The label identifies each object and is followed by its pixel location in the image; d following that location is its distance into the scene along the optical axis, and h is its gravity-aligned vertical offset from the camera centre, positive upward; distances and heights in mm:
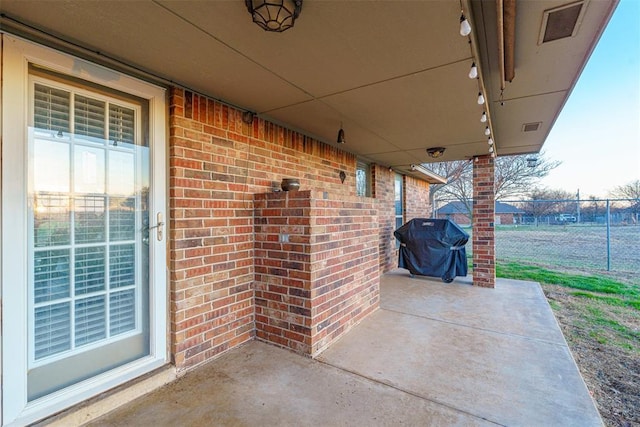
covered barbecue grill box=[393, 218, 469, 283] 5398 -708
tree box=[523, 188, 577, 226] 8316 +128
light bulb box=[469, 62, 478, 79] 2018 +1050
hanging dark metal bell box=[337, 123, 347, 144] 3275 +923
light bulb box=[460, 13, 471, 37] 1495 +1019
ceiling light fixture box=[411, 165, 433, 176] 6761 +1132
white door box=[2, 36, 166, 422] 1630 -106
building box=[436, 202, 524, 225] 9535 -103
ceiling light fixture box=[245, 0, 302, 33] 1373 +1037
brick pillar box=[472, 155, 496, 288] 5000 -183
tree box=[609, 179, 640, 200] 10547 +902
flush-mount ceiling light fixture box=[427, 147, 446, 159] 4649 +1071
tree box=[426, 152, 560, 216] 11008 +1519
